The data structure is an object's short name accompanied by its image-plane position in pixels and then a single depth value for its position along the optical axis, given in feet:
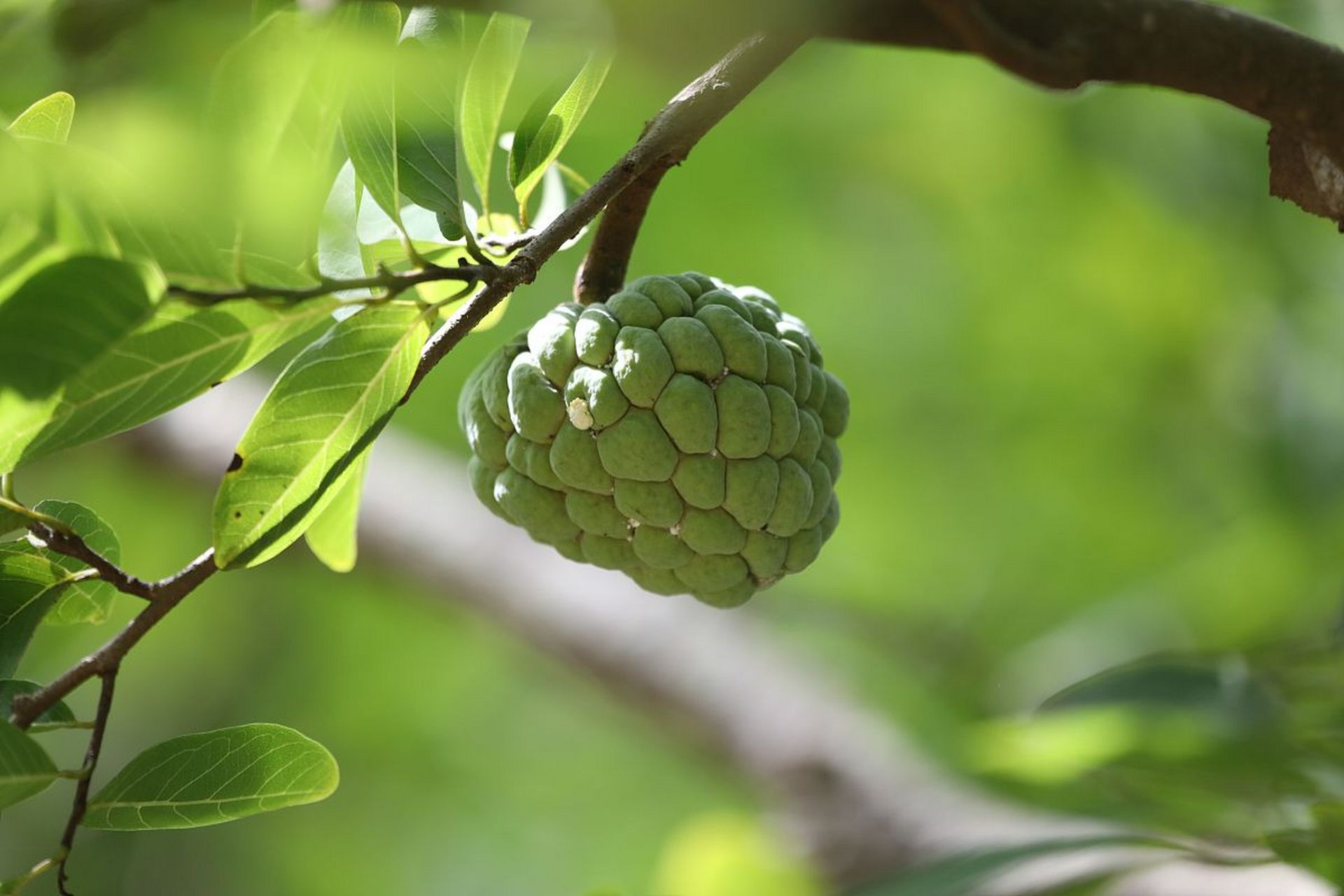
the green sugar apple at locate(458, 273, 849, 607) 5.14
